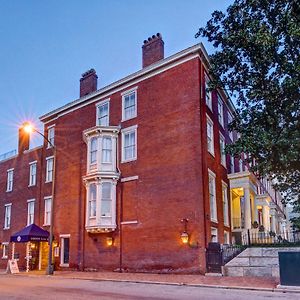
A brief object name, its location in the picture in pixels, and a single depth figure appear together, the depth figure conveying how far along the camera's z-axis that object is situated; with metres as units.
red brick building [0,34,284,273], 21.45
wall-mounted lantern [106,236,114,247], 24.06
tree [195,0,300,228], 17.23
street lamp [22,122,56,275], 21.62
